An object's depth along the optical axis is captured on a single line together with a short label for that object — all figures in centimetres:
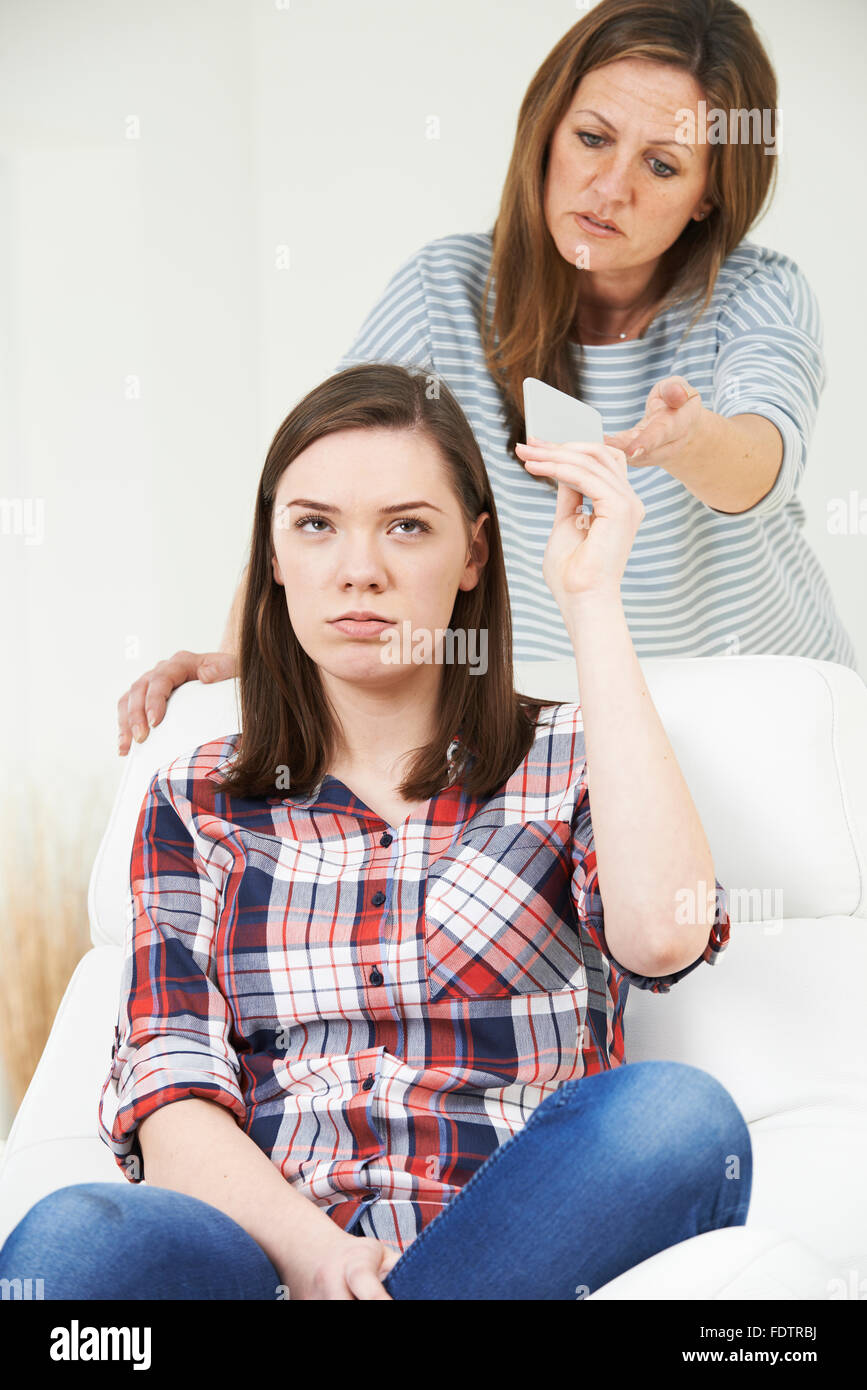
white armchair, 227
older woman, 265
